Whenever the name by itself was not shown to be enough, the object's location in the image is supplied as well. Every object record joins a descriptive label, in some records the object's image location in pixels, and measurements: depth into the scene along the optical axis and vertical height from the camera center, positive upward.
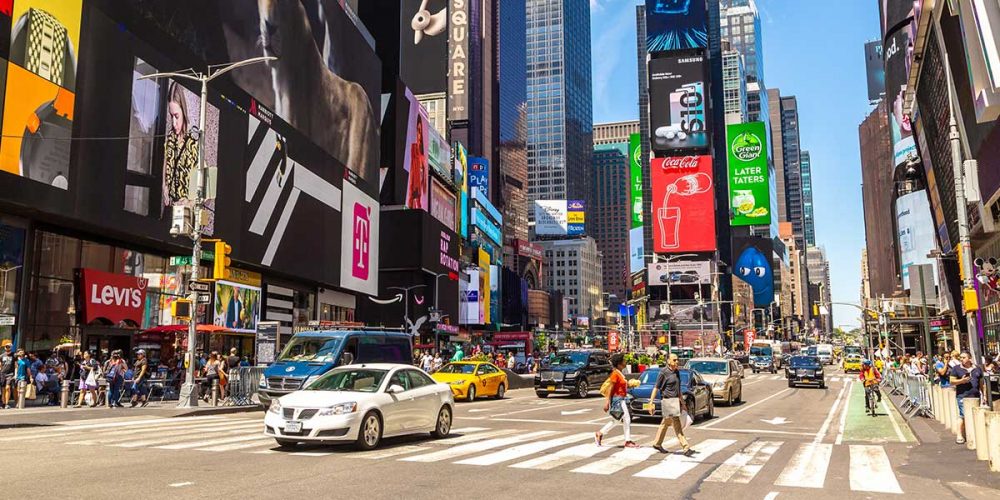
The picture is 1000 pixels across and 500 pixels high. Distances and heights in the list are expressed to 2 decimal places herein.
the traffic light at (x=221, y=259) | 20.92 +2.34
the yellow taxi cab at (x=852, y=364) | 63.12 -2.38
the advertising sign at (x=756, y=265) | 166.75 +16.32
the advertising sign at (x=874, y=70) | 151.38 +56.11
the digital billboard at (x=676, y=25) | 134.62 +57.81
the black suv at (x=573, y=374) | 29.48 -1.47
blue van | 19.98 -0.42
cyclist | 22.66 -1.33
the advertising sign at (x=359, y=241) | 52.56 +7.44
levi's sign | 27.75 +1.82
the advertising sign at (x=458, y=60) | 151.88 +59.79
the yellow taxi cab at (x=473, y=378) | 28.02 -1.54
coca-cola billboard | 130.75 +24.29
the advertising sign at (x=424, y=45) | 131.88 +53.93
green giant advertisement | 138.75 +31.39
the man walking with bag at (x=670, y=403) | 12.54 -1.12
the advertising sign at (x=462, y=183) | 118.38 +25.96
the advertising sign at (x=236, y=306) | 36.84 +1.84
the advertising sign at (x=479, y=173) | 146.50 +33.51
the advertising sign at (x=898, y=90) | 72.00 +25.23
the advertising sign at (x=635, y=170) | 169.00 +38.92
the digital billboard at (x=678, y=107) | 131.50 +41.35
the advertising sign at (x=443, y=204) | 99.93 +19.36
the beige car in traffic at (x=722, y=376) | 25.66 -1.37
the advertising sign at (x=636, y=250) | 175.75 +21.68
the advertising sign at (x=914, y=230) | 73.62 +10.91
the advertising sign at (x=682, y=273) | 132.25 +11.77
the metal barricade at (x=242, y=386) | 23.06 -1.42
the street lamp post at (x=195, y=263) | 21.42 +2.36
